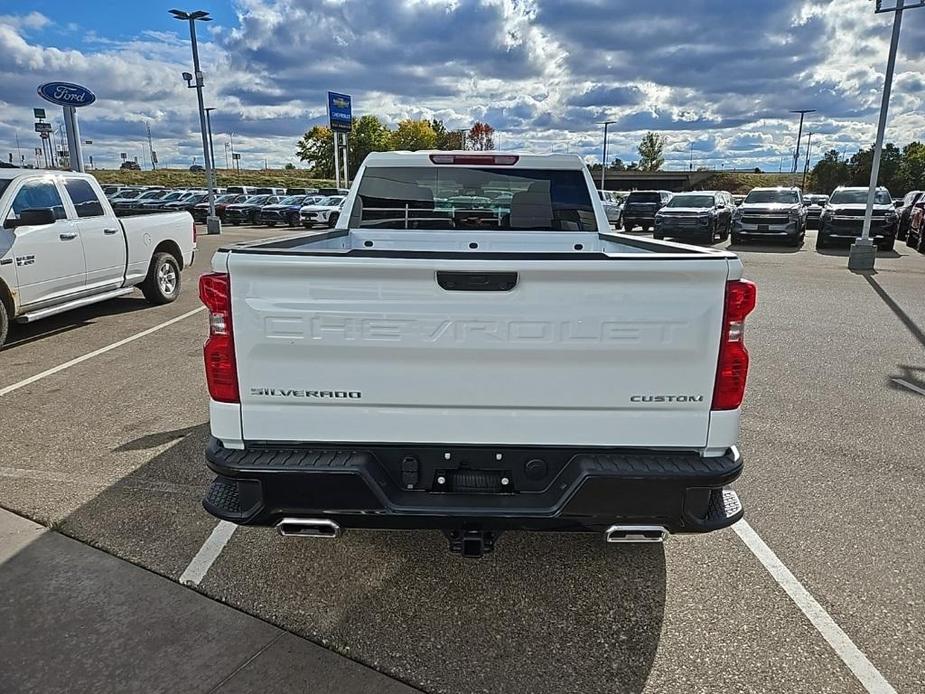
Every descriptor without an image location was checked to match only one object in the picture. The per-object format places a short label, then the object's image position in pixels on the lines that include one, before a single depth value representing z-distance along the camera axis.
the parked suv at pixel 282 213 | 31.97
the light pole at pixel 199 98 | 25.38
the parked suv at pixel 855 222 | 18.92
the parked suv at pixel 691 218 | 20.80
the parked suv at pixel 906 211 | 23.06
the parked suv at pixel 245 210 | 33.50
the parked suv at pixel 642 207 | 26.54
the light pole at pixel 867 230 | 14.81
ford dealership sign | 17.27
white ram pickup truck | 7.24
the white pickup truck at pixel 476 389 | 2.48
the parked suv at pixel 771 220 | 20.02
